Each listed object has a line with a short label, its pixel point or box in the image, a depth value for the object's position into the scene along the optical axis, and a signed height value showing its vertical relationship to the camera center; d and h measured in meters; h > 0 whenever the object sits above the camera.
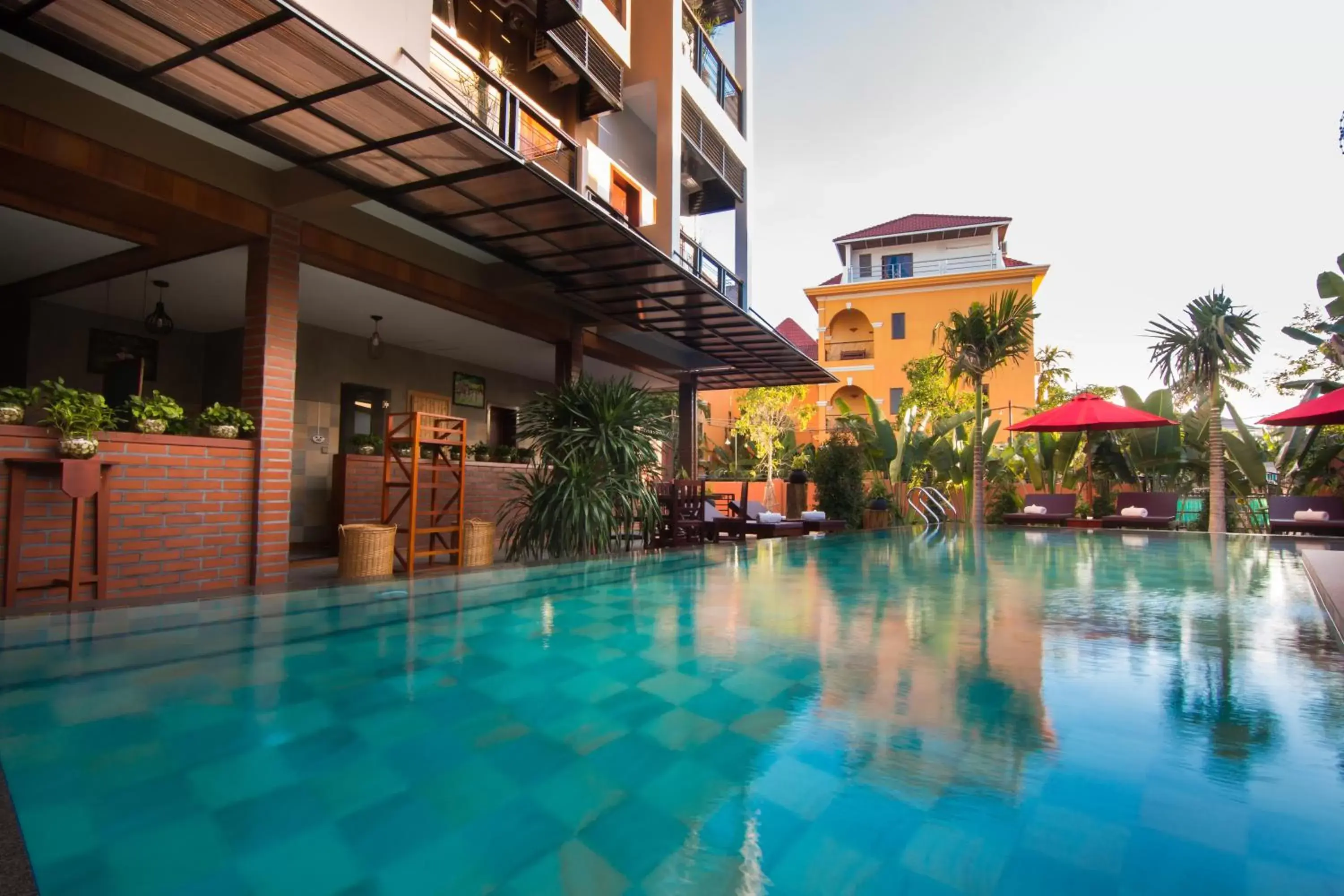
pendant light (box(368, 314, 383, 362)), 11.44 +1.97
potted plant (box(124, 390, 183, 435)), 5.88 +0.44
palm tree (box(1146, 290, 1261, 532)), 14.28 +2.63
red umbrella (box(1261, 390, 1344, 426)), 10.56 +1.02
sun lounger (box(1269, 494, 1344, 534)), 12.57 -0.68
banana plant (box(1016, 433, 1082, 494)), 16.95 +0.40
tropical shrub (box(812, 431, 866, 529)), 14.68 -0.15
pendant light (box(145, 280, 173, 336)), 9.63 +1.97
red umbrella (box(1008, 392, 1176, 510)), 13.97 +1.15
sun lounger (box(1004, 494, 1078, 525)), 15.39 -0.81
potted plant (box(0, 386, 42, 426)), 5.05 +0.44
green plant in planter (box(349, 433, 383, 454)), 9.62 +0.32
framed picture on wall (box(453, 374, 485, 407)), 14.33 +1.61
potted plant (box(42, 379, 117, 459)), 5.15 +0.33
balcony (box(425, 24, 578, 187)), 7.46 +4.53
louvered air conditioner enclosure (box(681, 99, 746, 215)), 14.44 +6.57
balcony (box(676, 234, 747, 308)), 13.24 +3.92
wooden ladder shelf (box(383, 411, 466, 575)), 7.61 -0.23
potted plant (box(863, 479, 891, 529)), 15.52 -0.90
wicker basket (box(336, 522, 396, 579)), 7.00 -0.83
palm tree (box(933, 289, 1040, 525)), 15.95 +3.06
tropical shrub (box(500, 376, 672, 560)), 8.28 -0.01
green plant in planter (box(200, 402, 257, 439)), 6.41 +0.40
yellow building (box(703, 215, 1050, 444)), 30.83 +8.04
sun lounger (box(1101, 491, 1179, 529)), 14.28 -0.75
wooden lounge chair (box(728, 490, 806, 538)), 13.02 -1.05
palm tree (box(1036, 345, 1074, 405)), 33.28 +5.05
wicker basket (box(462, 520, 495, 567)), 8.30 -0.89
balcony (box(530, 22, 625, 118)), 11.06 +6.61
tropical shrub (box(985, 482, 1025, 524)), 17.42 -0.71
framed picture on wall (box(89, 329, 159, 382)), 9.98 +1.67
